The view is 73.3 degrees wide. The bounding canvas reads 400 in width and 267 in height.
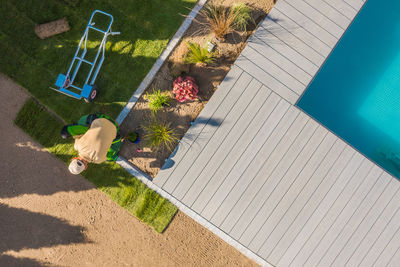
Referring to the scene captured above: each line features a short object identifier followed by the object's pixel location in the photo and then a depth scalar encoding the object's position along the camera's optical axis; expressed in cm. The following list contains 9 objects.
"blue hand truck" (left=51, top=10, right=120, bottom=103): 777
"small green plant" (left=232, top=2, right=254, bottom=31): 791
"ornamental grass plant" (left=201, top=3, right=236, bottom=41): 771
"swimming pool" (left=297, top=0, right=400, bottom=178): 877
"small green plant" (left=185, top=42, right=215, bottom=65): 785
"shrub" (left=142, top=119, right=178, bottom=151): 795
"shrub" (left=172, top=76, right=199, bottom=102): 777
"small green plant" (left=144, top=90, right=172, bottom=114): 801
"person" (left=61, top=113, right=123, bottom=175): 648
